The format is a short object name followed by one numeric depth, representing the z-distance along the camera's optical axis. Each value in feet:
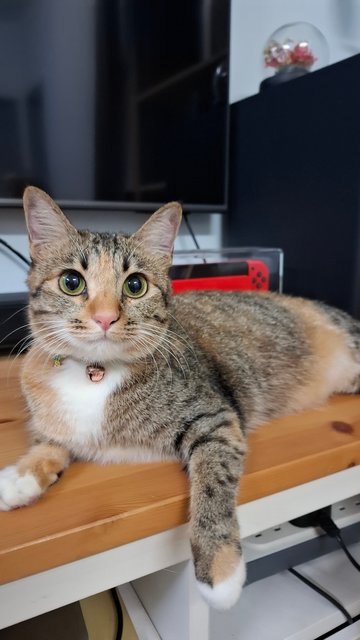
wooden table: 1.29
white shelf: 2.20
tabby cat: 1.52
